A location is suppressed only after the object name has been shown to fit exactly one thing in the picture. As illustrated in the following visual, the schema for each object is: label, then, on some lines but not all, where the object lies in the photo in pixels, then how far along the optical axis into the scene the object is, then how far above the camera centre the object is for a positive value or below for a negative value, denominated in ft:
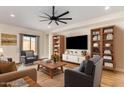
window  15.65 +0.81
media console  12.54 -2.29
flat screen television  12.91 +0.84
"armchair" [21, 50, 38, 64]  12.42 -1.98
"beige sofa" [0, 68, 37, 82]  3.84 -1.75
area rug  6.66 -3.62
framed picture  12.81 +1.34
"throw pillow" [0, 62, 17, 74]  4.71 -1.45
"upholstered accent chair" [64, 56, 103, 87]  4.54 -2.14
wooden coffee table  8.19 -2.92
